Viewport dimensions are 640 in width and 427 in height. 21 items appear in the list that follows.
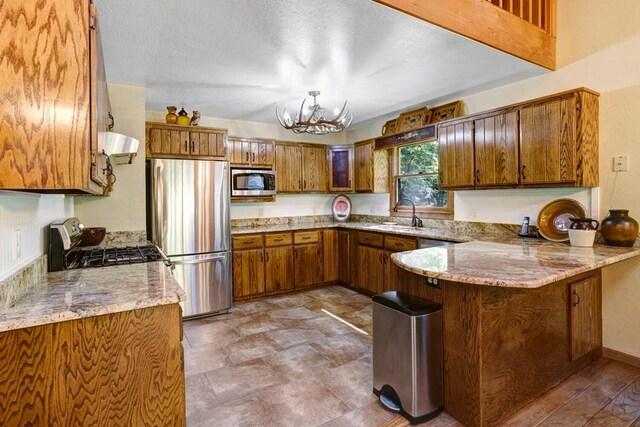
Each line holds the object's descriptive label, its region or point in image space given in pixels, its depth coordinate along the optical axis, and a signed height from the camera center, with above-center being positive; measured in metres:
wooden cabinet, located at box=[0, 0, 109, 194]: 0.98 +0.36
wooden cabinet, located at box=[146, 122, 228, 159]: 3.81 +0.82
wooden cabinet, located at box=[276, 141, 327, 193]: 5.03 +0.64
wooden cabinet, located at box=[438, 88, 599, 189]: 2.64 +0.53
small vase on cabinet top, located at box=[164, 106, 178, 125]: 3.88 +1.09
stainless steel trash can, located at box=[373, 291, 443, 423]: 1.96 -0.90
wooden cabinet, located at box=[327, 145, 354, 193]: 5.26 +0.64
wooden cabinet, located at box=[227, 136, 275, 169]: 4.62 +0.82
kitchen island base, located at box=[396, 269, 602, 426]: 1.87 -0.83
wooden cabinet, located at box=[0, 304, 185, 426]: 1.22 -0.62
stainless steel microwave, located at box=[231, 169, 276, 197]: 4.53 +0.38
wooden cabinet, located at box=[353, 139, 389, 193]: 4.89 +0.58
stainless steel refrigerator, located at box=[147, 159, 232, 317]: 3.62 -0.16
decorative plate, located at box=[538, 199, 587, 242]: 2.88 -0.11
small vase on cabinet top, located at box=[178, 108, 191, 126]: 3.91 +1.08
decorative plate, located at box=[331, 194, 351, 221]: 5.59 +0.02
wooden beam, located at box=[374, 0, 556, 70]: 2.16 +1.31
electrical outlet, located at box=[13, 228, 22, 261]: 1.52 -0.14
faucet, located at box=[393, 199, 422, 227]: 4.38 -0.17
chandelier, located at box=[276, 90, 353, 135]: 3.33 +0.86
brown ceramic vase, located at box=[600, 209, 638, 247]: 2.47 -0.19
